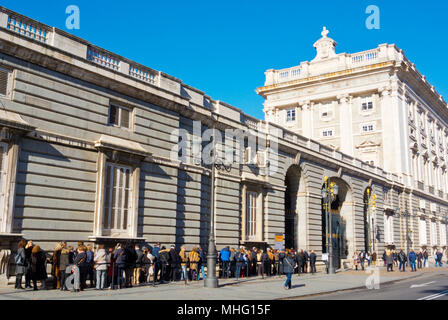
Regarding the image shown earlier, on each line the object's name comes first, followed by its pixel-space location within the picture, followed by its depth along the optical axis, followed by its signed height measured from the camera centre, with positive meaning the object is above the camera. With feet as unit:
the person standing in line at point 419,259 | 132.38 -3.78
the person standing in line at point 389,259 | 112.16 -3.37
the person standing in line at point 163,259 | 65.10 -2.39
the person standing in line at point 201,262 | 72.49 -3.01
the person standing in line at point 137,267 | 61.87 -3.40
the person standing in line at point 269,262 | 87.35 -3.43
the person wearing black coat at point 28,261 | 50.93 -2.30
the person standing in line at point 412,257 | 118.41 -2.86
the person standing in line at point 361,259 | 115.34 -3.45
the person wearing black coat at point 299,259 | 93.34 -3.01
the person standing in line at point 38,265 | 51.21 -2.77
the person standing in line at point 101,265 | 55.83 -2.92
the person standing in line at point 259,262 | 84.53 -3.37
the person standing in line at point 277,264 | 89.34 -3.87
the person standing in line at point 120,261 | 57.16 -2.41
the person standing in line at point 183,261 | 69.15 -2.76
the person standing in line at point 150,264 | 63.72 -3.01
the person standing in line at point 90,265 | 55.36 -2.82
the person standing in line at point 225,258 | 77.71 -2.52
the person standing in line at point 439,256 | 144.87 -3.06
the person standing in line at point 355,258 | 114.72 -3.36
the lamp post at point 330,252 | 98.22 -1.75
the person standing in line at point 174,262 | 66.94 -2.87
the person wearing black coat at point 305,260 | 98.84 -3.35
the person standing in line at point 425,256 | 139.33 -3.01
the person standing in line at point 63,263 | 53.57 -2.58
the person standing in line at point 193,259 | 71.26 -2.54
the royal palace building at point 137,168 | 54.90 +11.69
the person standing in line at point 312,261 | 97.86 -3.49
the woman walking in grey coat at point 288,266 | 61.28 -2.87
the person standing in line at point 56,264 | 54.44 -2.75
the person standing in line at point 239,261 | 78.35 -3.00
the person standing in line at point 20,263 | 49.65 -2.45
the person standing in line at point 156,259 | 64.30 -2.37
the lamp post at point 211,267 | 61.57 -3.17
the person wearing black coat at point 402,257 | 115.31 -2.94
